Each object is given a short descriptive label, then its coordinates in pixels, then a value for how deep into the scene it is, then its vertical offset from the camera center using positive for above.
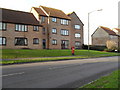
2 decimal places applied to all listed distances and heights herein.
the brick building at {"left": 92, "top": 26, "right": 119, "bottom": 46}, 47.02 +4.31
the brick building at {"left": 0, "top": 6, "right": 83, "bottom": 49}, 23.51 +3.93
